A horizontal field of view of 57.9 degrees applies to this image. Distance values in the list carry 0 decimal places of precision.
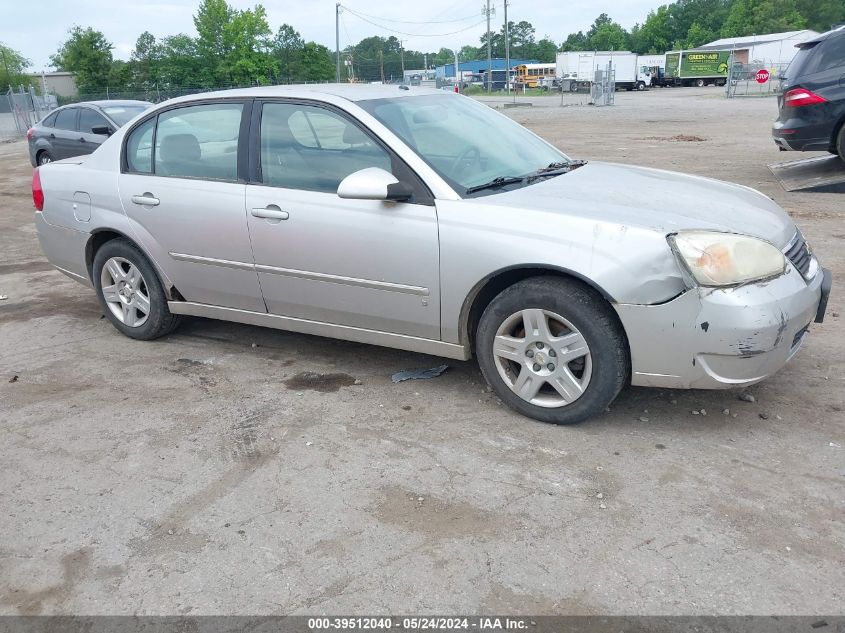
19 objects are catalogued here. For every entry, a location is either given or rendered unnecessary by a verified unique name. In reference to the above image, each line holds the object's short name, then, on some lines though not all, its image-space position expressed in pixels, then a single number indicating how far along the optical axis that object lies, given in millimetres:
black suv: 9805
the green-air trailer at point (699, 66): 59688
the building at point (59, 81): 76875
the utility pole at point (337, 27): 55006
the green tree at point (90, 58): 69438
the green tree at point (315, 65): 85812
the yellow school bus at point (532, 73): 76500
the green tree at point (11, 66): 77875
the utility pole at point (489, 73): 48994
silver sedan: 3439
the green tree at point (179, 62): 70731
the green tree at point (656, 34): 107250
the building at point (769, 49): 56156
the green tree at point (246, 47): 81312
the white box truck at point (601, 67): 58219
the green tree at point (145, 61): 70938
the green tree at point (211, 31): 82875
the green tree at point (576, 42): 129175
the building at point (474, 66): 97812
